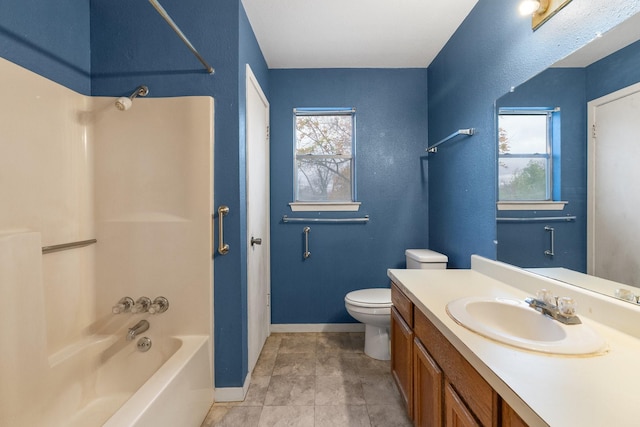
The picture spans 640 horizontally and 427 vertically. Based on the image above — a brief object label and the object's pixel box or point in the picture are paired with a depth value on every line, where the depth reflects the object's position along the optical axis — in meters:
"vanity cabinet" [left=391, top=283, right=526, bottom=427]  0.74
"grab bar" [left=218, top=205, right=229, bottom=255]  1.57
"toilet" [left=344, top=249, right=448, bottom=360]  1.96
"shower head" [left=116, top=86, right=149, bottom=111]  1.43
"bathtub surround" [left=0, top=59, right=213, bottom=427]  1.36
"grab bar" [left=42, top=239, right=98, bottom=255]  1.36
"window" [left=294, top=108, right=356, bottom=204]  2.56
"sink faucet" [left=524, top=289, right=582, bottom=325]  0.93
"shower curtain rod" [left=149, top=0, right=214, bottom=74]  1.14
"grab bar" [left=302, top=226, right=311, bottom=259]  2.46
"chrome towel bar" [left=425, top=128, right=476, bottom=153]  1.74
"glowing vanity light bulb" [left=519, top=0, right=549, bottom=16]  1.18
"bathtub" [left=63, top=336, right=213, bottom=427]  1.09
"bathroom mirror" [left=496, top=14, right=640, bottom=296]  0.90
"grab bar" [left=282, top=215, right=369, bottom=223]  2.46
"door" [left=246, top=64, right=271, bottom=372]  1.82
